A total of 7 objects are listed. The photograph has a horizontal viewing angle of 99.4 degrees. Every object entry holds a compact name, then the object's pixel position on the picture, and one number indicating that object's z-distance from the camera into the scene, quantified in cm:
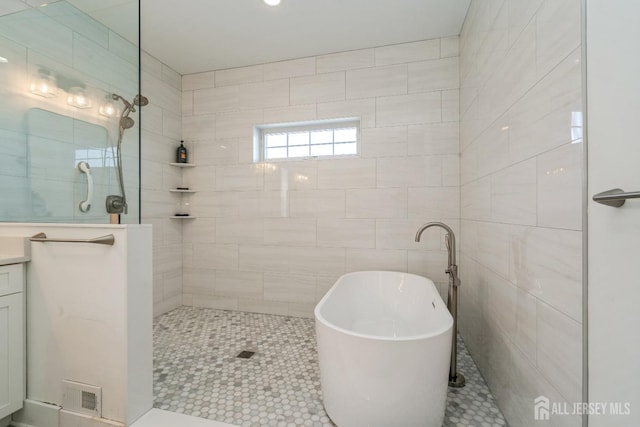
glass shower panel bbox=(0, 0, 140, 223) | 149
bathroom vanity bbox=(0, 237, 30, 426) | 131
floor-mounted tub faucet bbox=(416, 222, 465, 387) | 170
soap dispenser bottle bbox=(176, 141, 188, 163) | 309
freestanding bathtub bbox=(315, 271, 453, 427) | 112
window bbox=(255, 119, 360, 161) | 286
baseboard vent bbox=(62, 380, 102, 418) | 134
